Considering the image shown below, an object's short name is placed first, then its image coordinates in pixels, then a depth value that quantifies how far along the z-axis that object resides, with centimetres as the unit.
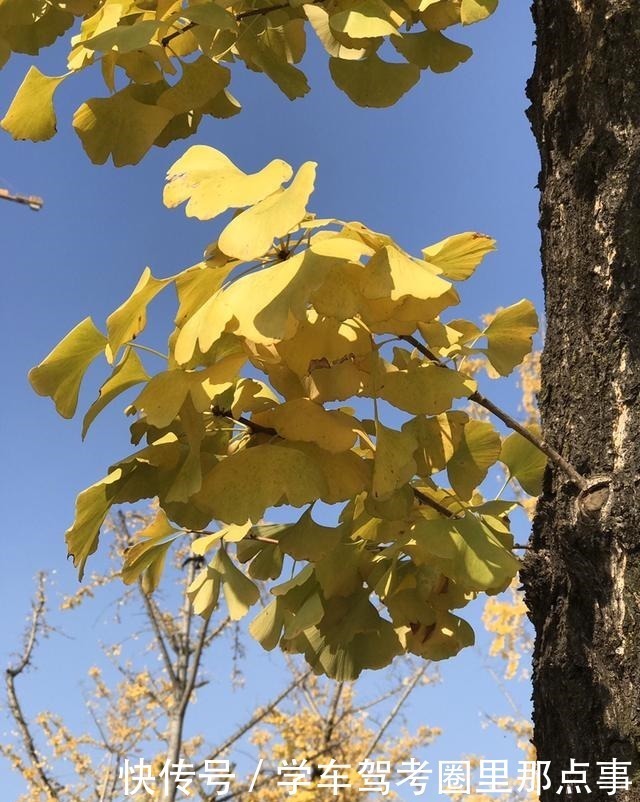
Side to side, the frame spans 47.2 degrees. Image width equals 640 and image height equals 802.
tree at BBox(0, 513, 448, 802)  444
